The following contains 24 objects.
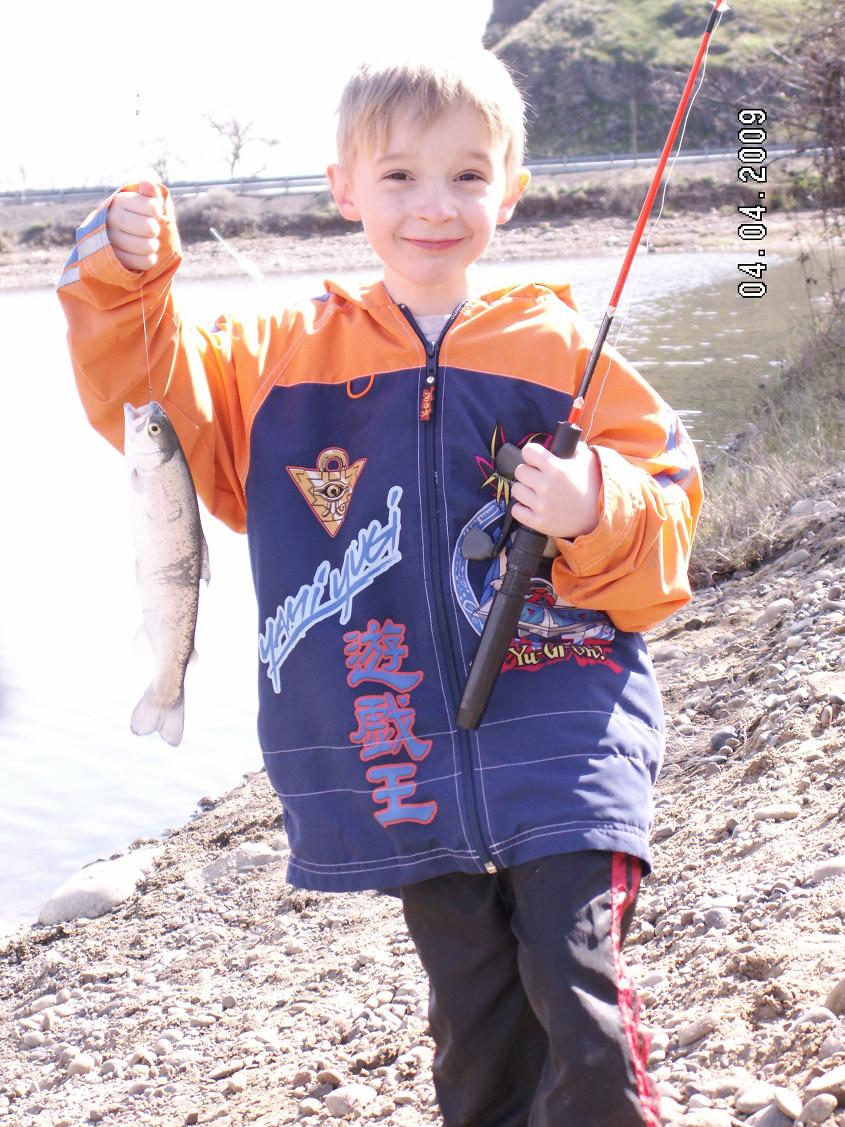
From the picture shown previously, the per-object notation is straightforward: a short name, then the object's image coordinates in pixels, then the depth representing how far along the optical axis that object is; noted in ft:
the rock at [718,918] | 10.89
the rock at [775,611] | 19.42
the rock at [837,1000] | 8.71
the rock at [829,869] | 10.66
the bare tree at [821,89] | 37.99
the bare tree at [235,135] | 182.70
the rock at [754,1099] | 8.19
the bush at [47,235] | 142.92
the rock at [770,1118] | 7.86
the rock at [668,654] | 20.29
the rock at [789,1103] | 7.84
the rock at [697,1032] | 9.39
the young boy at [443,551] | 7.68
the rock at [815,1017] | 8.66
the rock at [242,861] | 17.58
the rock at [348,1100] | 10.49
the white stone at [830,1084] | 7.84
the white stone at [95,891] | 17.74
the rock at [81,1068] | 13.35
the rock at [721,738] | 15.84
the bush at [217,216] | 141.79
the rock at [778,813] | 12.50
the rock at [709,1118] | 8.13
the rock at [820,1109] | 7.70
